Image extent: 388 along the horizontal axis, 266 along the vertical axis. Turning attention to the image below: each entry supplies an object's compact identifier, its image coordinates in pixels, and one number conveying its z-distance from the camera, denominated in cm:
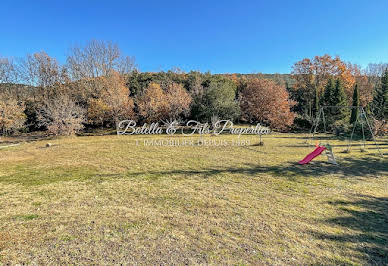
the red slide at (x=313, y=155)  845
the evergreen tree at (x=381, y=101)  2322
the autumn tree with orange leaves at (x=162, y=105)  2264
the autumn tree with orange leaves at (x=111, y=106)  2159
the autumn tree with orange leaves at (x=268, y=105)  2288
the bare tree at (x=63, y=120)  1831
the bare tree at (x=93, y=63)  2722
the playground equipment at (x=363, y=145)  997
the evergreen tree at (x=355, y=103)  2333
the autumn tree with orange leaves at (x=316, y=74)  3006
